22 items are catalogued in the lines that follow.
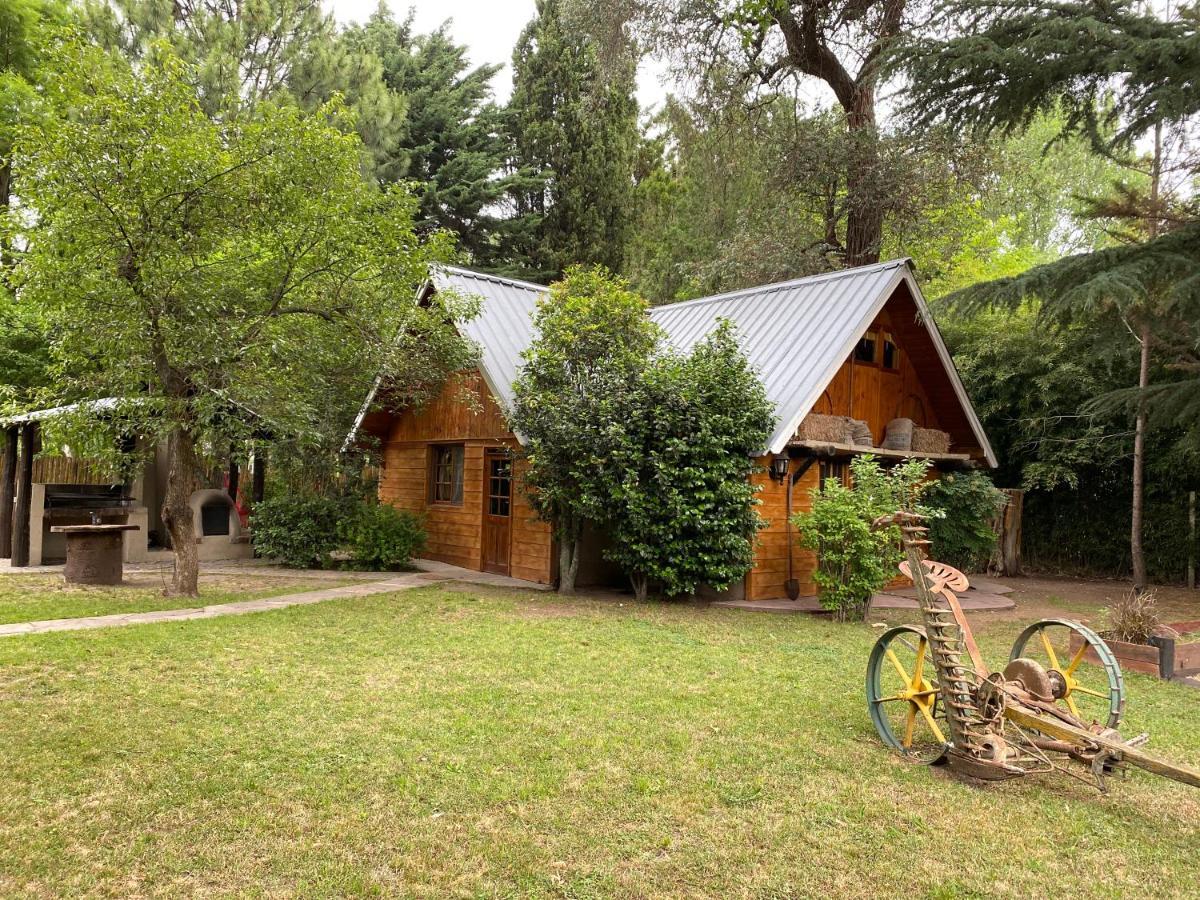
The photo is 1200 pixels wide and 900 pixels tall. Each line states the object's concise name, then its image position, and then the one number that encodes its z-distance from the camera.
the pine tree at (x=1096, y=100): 8.23
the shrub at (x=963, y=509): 12.75
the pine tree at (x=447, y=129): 24.22
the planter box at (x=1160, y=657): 7.18
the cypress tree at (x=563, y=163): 26.14
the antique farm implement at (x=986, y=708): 4.17
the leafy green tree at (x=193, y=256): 7.86
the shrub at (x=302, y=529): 13.12
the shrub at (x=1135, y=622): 7.39
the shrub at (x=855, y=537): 9.43
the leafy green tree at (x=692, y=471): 9.80
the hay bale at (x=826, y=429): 11.03
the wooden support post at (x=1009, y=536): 15.46
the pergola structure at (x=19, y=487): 12.22
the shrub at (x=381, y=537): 12.91
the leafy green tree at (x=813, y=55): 15.95
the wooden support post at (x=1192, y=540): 13.58
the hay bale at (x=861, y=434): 11.64
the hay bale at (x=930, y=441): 12.88
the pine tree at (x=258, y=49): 16.19
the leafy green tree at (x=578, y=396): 10.02
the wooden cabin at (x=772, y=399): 11.11
